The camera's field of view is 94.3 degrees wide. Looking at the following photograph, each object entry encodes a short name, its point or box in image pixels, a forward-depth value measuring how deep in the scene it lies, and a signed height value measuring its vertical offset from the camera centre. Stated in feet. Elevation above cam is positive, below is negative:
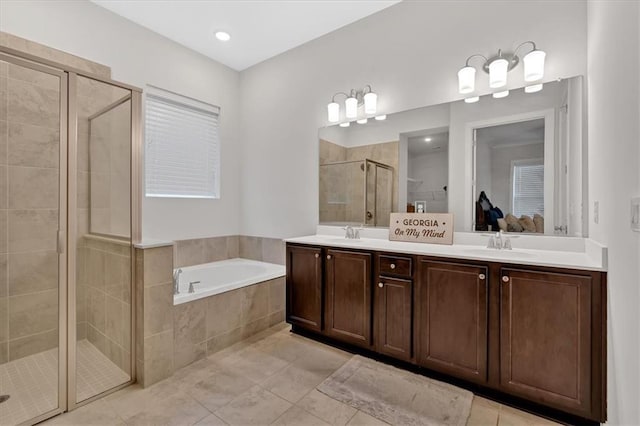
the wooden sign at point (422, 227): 7.70 -0.42
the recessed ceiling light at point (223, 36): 9.86 +5.92
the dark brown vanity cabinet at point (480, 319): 4.98 -2.18
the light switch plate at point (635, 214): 2.98 -0.01
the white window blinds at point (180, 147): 9.96 +2.33
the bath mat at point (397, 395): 5.44 -3.73
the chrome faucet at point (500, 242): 6.78 -0.69
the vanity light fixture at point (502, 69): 6.57 +3.37
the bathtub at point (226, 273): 9.91 -2.17
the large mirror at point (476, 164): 6.45 +1.25
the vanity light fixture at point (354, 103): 9.00 +3.42
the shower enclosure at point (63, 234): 5.66 -0.49
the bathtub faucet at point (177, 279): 9.07 -2.11
